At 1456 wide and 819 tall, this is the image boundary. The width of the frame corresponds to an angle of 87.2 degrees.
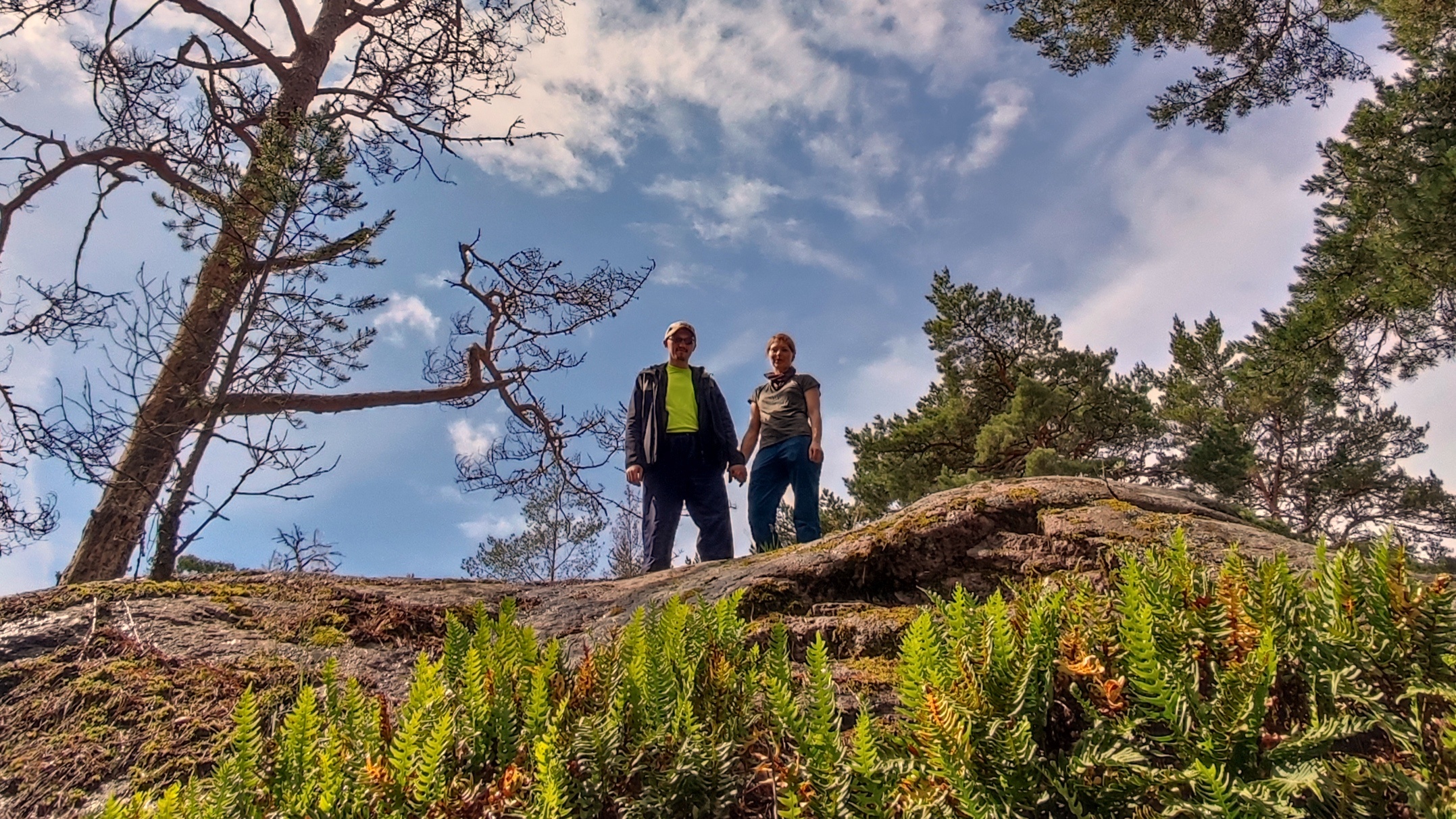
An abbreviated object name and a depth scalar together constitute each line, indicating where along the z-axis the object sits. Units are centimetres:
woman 553
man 533
